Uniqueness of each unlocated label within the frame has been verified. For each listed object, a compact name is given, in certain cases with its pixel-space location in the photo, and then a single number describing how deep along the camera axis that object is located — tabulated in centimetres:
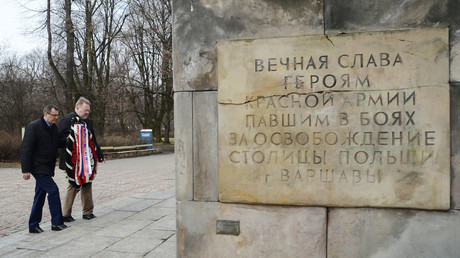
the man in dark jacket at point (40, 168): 503
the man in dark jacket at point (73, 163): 554
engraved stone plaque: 270
